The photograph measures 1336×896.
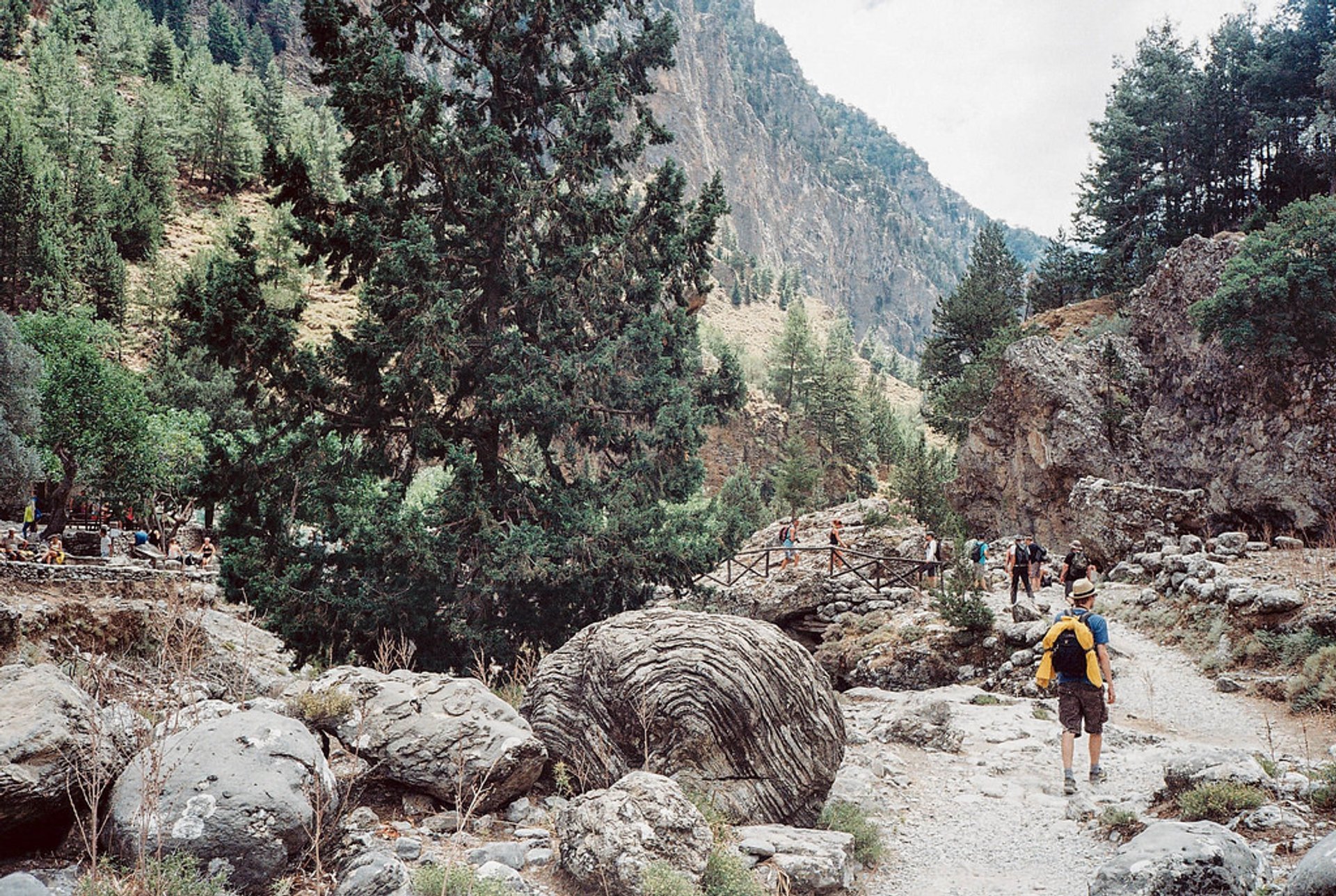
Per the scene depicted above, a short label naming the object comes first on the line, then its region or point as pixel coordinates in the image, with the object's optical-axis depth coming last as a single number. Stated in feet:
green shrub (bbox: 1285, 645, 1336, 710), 32.24
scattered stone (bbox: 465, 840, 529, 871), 15.97
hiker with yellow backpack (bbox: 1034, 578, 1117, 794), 24.17
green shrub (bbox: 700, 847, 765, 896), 15.31
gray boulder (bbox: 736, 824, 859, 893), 17.40
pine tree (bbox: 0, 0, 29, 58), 236.63
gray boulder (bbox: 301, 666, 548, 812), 18.01
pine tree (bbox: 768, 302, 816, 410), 203.41
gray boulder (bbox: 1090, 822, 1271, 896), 14.44
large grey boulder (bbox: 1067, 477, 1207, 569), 63.72
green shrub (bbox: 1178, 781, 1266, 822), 19.10
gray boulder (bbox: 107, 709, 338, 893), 13.14
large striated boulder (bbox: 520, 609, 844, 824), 20.24
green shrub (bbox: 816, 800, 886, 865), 20.51
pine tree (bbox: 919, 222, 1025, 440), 111.24
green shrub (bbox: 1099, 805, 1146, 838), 20.24
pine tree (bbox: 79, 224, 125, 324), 158.51
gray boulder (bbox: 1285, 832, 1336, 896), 12.71
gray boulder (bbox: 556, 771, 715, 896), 15.08
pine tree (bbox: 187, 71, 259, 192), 225.56
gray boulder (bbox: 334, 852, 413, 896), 13.08
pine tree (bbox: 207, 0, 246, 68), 333.21
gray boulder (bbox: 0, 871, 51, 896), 10.22
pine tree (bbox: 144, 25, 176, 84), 268.21
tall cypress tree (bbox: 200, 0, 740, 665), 36.81
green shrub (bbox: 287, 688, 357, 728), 18.92
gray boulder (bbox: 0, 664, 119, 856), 13.12
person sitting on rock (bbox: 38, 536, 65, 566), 75.40
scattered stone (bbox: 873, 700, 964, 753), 32.30
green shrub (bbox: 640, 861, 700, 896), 14.05
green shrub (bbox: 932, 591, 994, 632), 47.88
